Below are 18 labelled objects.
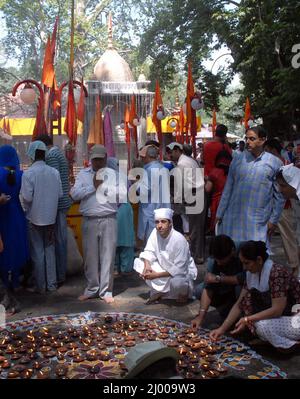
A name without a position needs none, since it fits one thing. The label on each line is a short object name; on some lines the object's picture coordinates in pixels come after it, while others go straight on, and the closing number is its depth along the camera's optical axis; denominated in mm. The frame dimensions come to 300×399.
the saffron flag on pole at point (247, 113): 12990
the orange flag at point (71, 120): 8250
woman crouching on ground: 3629
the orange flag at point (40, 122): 7498
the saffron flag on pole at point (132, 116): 12930
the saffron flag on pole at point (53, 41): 7724
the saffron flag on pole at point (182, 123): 15031
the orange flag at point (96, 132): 8867
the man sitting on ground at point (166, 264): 4973
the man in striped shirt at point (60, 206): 5754
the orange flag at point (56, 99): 7998
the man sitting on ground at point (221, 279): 4125
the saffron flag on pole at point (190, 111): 9000
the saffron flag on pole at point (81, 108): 9266
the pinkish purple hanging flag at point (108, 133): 9180
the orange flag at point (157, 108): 11402
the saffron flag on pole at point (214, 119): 16878
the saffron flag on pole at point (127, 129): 13275
